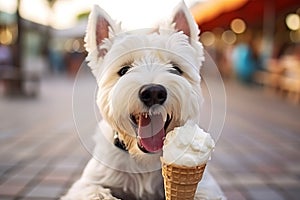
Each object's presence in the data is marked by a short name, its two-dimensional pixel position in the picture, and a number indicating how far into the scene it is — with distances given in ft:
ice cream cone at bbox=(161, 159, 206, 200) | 1.11
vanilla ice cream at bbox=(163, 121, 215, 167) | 1.11
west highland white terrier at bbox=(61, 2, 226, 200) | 1.24
